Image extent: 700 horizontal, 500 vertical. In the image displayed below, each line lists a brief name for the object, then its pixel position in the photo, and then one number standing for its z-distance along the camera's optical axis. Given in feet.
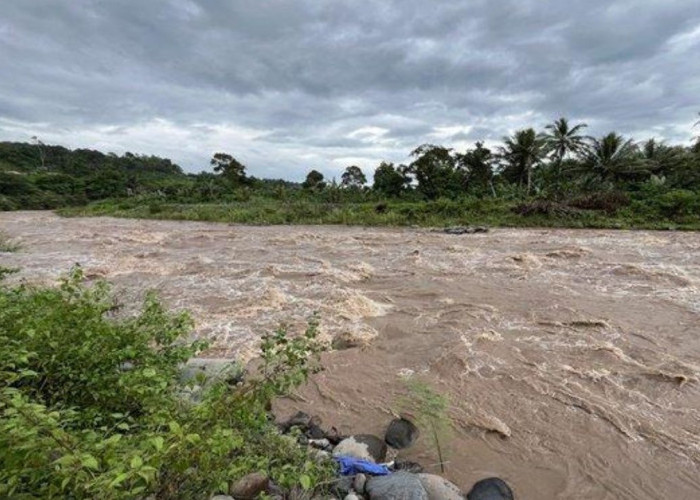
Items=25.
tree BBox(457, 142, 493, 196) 111.96
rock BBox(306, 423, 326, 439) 15.42
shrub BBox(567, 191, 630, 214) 81.69
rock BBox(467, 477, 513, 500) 12.36
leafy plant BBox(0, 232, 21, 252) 55.42
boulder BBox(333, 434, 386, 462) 13.97
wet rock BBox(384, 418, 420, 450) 15.25
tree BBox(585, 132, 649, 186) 96.17
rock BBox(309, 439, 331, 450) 14.56
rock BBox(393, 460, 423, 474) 13.74
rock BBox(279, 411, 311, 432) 15.84
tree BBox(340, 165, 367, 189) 142.41
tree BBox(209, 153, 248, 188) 159.84
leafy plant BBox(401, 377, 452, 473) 15.15
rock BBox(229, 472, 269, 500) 10.27
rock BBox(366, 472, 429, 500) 11.35
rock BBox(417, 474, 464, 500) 11.99
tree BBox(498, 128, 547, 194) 99.97
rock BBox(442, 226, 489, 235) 72.74
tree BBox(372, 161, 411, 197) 120.98
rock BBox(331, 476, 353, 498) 11.46
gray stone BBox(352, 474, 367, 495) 11.96
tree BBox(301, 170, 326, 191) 141.04
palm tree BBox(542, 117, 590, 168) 101.91
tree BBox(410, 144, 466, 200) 112.58
